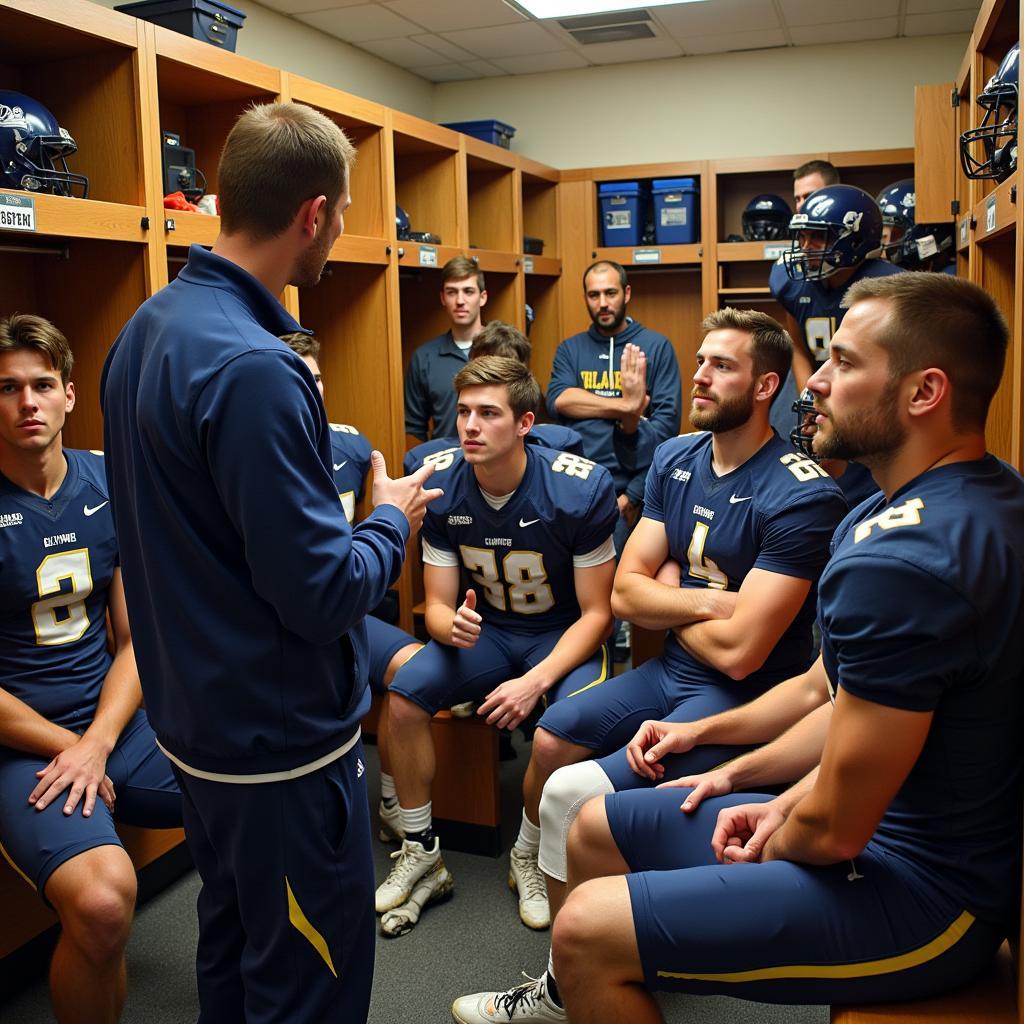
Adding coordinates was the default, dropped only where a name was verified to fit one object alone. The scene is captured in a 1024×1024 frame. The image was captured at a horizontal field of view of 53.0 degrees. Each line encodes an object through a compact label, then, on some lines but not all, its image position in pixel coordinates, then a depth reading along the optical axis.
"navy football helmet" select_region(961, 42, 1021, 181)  2.09
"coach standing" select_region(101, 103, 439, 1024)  1.27
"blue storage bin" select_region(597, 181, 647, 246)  5.47
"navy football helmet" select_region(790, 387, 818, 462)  2.71
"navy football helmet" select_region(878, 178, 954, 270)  3.53
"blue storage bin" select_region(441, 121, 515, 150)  4.99
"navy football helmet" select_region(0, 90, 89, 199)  2.34
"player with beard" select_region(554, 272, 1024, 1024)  1.25
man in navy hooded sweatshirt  4.19
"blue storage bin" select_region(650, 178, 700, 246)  5.37
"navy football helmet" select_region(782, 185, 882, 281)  3.07
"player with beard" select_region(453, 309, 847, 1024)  2.20
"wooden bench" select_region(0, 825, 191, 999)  2.21
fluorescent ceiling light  4.66
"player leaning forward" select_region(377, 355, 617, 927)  2.62
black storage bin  2.82
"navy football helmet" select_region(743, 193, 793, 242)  5.22
